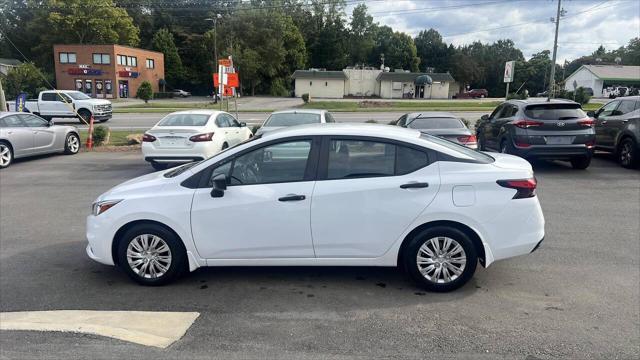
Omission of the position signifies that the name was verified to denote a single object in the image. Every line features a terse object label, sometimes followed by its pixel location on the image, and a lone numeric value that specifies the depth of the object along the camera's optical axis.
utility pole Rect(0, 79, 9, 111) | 16.95
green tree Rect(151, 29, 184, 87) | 79.00
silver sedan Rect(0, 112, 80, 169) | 12.48
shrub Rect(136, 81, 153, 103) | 52.84
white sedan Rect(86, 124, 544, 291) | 4.41
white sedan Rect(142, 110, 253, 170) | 10.88
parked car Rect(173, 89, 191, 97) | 71.00
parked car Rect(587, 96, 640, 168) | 11.23
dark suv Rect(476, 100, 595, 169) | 10.48
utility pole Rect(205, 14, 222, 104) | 56.00
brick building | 60.00
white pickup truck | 27.16
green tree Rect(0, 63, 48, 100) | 52.59
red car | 75.94
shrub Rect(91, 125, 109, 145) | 16.41
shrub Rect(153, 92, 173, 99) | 67.97
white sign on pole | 24.61
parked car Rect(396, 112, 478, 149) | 10.37
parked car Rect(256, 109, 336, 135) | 10.95
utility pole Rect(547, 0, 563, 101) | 31.04
